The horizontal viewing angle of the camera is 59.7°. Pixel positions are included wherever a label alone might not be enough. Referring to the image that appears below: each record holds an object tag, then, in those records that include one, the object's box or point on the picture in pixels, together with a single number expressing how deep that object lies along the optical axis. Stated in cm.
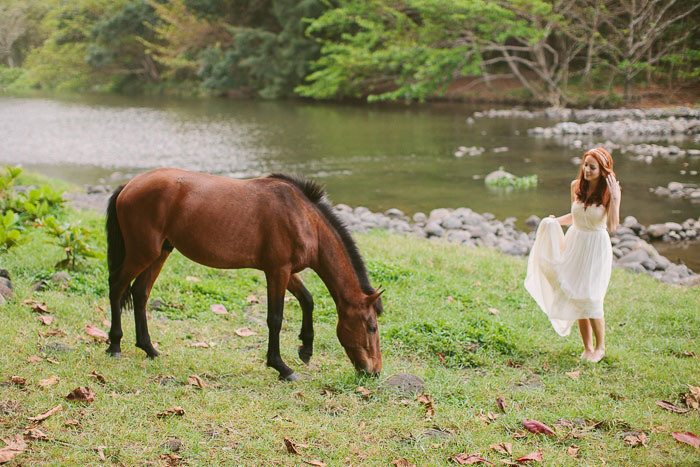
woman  496
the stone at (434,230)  1040
